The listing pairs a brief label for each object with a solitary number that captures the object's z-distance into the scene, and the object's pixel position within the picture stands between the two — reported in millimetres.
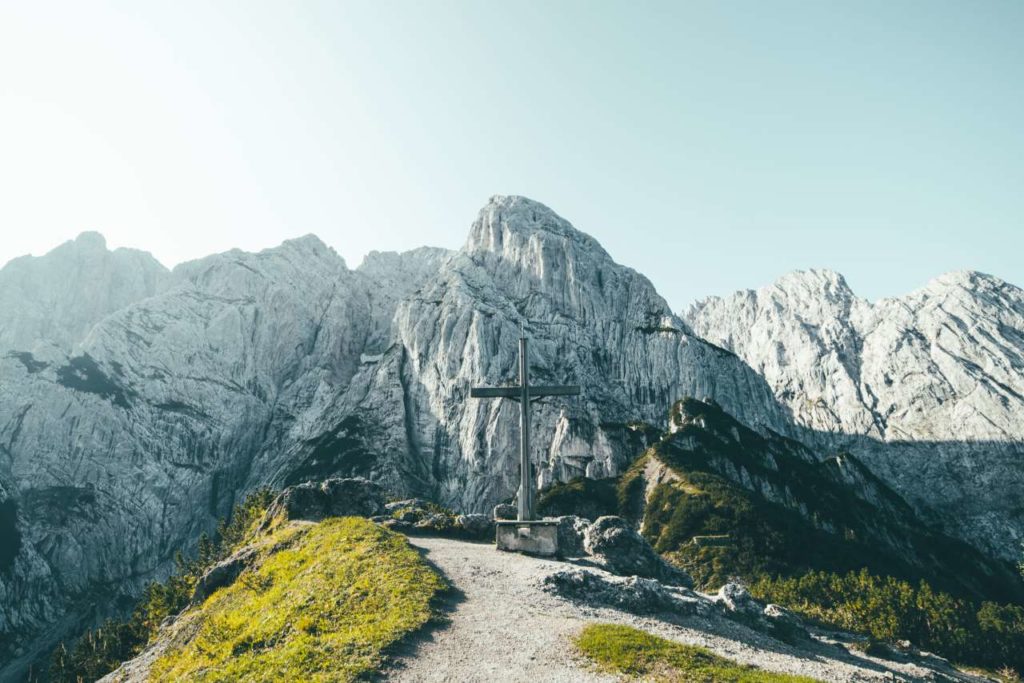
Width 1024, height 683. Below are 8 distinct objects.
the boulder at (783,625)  31016
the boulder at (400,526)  51631
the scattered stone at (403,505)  67275
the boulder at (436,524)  52781
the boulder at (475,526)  52469
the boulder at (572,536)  45575
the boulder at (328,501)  57125
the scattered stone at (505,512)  58256
